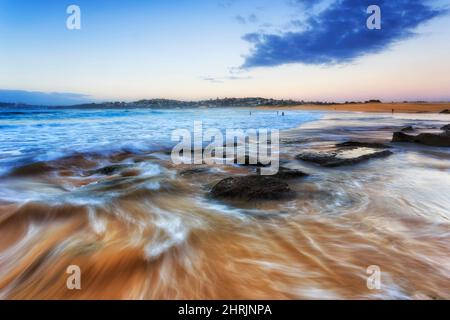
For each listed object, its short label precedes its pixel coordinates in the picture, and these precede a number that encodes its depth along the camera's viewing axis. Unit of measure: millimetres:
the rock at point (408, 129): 14016
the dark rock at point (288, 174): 5639
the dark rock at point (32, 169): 6634
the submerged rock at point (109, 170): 6681
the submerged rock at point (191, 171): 6398
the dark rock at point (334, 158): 6852
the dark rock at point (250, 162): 7105
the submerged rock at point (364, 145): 8961
